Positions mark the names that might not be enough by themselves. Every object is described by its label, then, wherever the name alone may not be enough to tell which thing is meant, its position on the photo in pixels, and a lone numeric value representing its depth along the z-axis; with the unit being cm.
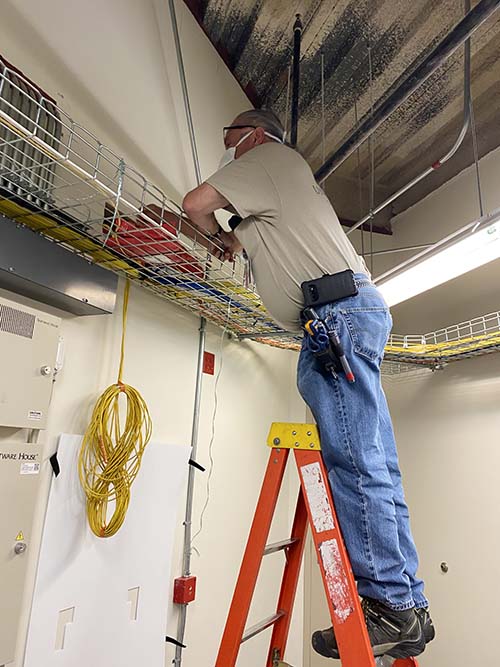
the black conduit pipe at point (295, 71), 219
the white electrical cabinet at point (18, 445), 113
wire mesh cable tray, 107
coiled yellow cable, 141
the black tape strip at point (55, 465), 133
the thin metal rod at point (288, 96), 250
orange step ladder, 95
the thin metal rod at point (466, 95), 181
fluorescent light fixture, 151
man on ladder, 100
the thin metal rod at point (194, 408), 176
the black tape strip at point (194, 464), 187
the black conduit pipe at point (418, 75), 141
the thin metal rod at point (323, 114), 242
